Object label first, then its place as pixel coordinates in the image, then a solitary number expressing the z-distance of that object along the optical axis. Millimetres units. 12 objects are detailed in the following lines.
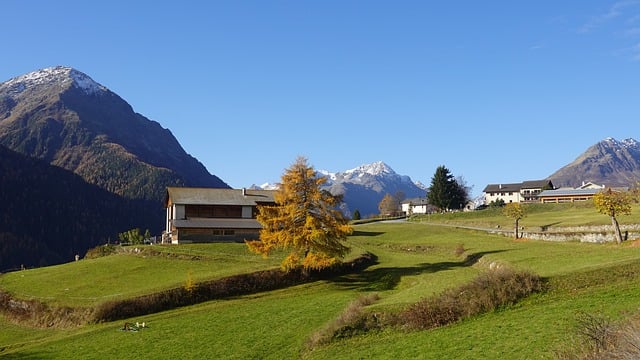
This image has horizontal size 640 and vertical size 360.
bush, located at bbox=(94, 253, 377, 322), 43656
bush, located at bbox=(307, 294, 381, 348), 30062
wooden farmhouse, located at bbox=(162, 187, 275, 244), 77188
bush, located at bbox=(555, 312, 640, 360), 12523
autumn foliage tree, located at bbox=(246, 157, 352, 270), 52281
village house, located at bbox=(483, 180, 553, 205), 184200
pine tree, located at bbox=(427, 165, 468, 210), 138375
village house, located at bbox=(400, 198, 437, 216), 183100
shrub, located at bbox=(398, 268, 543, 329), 29386
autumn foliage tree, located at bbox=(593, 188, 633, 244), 58312
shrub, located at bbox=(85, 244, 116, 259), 72250
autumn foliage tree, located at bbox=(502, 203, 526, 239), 77562
